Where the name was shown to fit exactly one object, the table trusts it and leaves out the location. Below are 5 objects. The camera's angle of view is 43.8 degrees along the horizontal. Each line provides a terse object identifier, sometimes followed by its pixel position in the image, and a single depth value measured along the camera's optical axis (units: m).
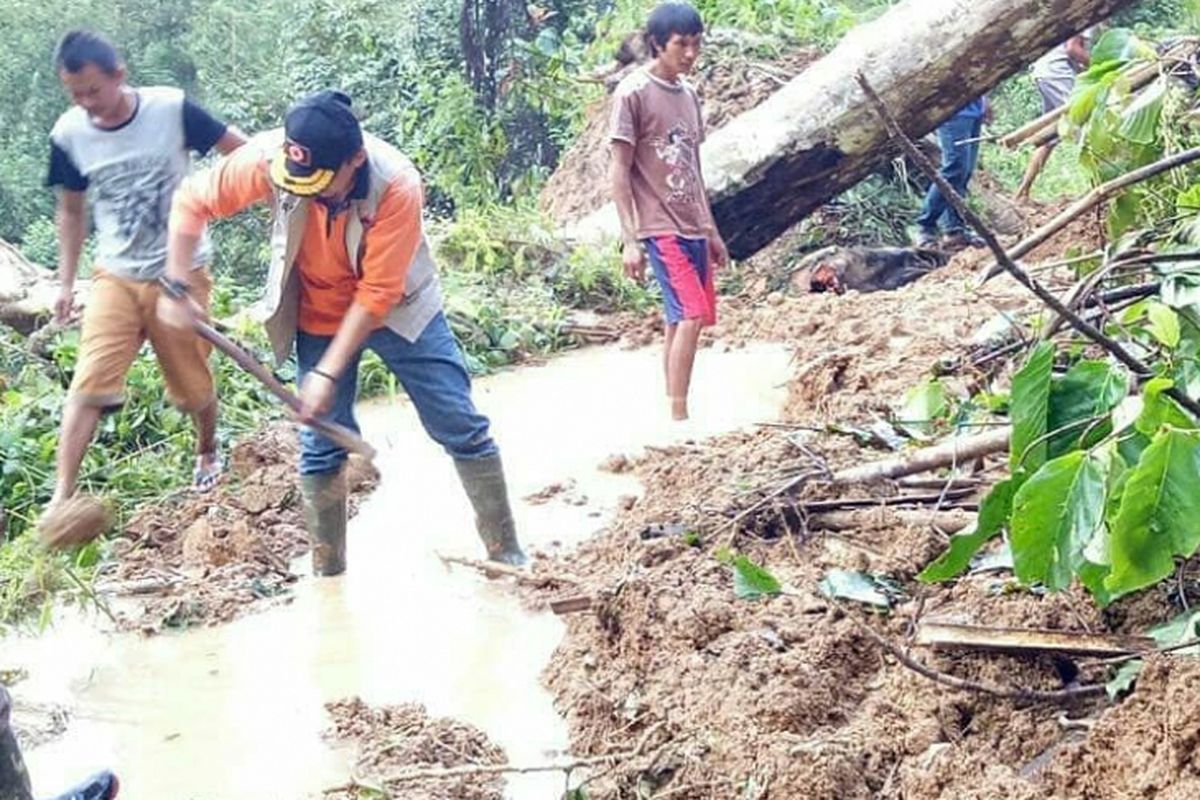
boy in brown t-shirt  6.02
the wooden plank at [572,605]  4.18
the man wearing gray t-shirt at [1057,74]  9.63
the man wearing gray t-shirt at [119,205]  5.39
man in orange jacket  4.15
